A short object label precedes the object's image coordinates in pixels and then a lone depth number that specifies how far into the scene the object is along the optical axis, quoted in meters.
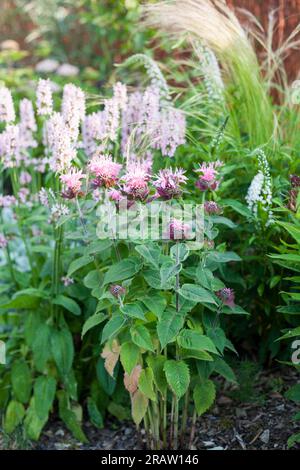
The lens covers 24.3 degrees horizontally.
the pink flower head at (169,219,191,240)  2.04
